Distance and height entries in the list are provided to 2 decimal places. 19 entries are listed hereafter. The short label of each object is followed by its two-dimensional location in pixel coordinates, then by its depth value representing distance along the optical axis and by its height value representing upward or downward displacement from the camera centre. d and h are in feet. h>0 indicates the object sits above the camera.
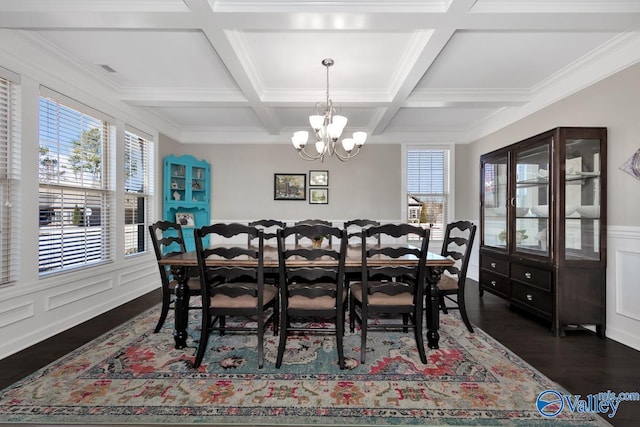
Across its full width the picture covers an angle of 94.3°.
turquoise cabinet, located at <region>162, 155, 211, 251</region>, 15.47 +1.05
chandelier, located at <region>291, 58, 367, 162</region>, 9.16 +2.64
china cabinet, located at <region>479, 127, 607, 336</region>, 9.04 -0.59
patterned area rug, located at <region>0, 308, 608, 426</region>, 5.46 -3.73
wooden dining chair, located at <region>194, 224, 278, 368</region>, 6.84 -1.86
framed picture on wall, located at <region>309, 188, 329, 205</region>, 17.76 +1.01
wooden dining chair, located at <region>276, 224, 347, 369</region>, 6.68 -1.89
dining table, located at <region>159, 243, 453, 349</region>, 7.66 -1.57
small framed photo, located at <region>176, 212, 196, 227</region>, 16.47 -0.43
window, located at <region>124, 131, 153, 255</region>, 12.96 +1.00
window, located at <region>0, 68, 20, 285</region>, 7.90 +0.94
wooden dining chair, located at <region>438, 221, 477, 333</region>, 9.00 -2.18
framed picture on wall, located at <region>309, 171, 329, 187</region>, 17.79 +1.97
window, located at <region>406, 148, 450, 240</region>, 17.94 +1.47
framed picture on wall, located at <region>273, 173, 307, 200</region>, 17.76 +1.54
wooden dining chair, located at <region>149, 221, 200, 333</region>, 8.37 -1.88
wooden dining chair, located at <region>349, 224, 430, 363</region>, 7.00 -1.94
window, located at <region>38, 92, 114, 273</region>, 9.07 +0.82
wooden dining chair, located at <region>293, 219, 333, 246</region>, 11.15 -0.43
